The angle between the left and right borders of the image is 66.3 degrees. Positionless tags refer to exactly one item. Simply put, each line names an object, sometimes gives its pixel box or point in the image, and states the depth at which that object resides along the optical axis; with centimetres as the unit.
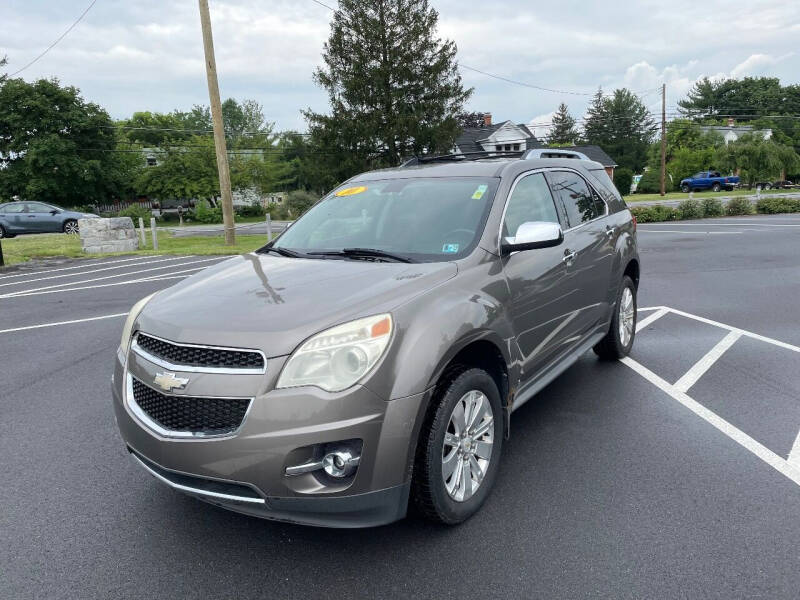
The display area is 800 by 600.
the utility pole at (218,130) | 1747
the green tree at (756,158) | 4878
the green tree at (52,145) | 4484
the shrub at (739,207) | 2638
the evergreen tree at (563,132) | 9238
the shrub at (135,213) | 3253
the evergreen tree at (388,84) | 3238
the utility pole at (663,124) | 4909
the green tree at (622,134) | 8488
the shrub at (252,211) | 5594
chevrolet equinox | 244
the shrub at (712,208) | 2625
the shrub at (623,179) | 6244
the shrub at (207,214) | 4753
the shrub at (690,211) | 2575
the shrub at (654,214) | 2503
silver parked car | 2356
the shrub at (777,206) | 2670
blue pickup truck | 5156
